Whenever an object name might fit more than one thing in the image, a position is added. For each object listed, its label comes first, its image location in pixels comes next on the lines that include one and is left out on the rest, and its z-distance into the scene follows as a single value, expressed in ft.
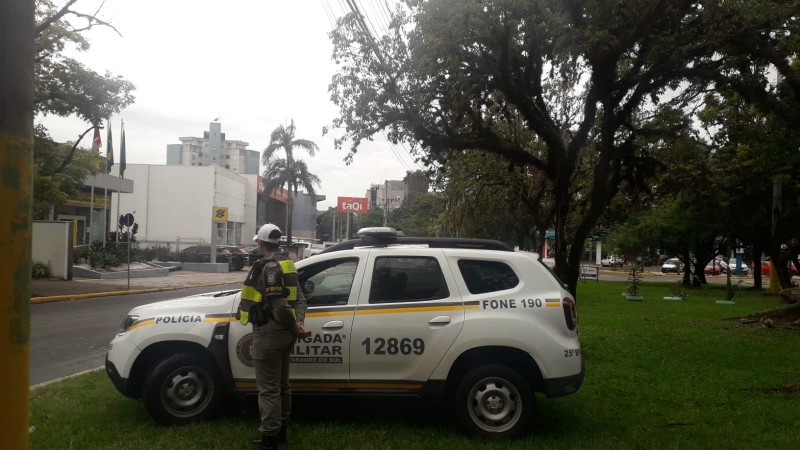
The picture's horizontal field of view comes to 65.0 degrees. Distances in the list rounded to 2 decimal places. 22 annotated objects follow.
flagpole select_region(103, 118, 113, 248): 98.89
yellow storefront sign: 120.86
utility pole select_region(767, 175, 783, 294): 64.75
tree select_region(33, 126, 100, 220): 58.08
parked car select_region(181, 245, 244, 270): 119.65
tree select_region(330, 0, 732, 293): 29.60
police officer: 15.49
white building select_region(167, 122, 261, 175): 358.43
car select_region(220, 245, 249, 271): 123.65
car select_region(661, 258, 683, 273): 186.60
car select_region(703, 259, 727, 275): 170.50
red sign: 237.12
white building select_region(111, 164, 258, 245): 158.51
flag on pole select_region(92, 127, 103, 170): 95.09
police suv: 17.30
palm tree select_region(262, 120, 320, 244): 138.72
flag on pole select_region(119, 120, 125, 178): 100.20
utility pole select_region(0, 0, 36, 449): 8.46
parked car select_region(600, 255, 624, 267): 213.79
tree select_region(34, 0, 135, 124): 54.13
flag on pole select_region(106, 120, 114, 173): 98.91
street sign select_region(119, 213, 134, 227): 72.33
